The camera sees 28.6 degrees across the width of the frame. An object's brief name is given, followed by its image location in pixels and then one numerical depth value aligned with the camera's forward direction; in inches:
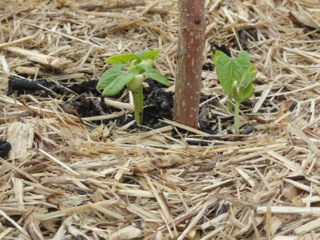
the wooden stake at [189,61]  79.4
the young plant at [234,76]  81.3
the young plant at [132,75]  78.0
